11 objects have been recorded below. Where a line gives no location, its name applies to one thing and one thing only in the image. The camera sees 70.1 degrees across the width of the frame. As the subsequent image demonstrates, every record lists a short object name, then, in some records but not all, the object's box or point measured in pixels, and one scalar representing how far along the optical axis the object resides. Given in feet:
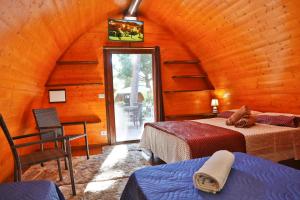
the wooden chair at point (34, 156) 6.81
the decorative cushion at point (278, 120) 9.42
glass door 15.81
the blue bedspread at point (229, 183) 3.72
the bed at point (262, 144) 8.35
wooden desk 14.33
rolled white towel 3.84
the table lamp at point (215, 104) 15.97
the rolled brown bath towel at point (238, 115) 10.40
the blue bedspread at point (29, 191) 4.07
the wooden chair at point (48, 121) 10.99
